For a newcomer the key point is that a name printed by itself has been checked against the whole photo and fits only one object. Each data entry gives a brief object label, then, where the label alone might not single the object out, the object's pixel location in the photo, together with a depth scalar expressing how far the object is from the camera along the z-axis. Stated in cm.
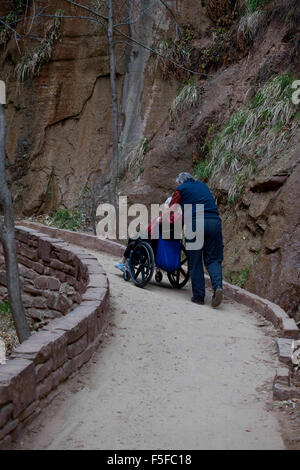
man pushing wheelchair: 755
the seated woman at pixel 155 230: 793
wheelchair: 795
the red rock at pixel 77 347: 465
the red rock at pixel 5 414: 339
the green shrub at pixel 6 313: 961
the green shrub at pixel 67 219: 1339
